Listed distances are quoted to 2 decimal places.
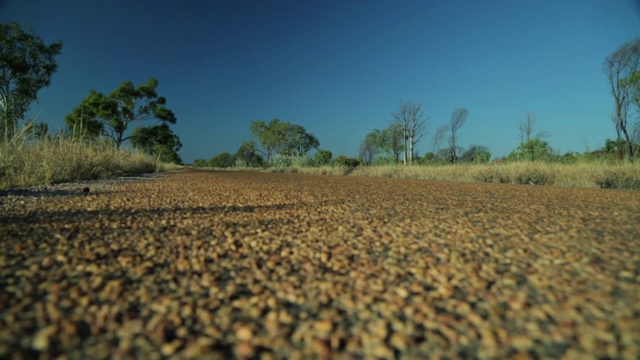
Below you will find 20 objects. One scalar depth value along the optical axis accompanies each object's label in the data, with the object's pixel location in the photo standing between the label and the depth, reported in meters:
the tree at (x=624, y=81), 14.27
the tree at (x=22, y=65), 13.36
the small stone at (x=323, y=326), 0.69
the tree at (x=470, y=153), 32.59
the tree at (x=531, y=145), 18.14
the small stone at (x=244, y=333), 0.65
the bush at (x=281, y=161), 26.79
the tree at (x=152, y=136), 24.28
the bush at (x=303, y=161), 24.70
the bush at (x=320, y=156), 25.30
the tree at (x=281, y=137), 44.19
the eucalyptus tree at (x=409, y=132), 22.25
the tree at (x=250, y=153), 48.97
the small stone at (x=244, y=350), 0.60
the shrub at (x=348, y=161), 26.62
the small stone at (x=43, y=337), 0.59
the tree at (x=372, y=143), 42.88
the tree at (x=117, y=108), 22.17
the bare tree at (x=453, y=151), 24.83
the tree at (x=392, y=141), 37.03
